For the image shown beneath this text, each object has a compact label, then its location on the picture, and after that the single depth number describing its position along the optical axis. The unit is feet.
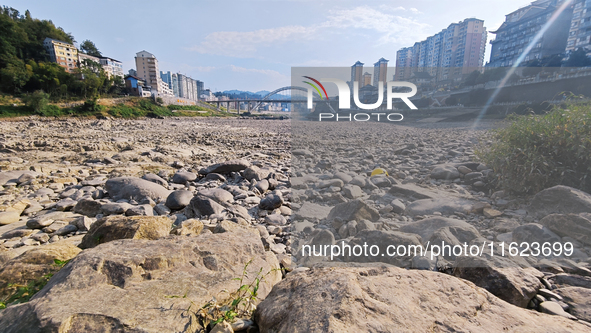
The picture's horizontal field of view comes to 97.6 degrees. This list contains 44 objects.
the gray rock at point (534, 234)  8.55
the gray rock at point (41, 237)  9.02
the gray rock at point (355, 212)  11.03
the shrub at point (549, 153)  12.43
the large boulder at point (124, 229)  7.28
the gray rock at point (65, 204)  11.81
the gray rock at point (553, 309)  5.07
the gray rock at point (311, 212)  12.29
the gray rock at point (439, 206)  12.14
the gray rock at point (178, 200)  12.26
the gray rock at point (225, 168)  18.38
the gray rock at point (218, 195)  12.76
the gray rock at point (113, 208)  11.27
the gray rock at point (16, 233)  9.21
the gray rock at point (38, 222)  9.84
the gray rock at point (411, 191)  14.14
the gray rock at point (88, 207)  11.49
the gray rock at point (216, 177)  17.47
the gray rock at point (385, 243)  7.54
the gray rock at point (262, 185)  15.53
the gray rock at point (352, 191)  14.71
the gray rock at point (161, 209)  11.82
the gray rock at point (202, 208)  11.50
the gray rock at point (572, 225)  8.43
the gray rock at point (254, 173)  17.15
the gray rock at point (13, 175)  15.59
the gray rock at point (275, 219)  11.35
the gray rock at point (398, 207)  12.44
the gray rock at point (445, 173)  17.71
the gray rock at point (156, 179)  15.93
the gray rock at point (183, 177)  16.89
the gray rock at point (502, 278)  5.53
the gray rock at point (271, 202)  12.72
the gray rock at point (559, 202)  10.12
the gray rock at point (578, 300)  5.19
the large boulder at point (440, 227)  8.92
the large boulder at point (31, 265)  5.52
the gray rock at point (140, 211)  10.86
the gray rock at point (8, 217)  10.41
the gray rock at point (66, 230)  9.44
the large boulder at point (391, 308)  3.89
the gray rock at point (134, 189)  13.16
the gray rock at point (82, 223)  9.81
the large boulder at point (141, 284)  3.83
